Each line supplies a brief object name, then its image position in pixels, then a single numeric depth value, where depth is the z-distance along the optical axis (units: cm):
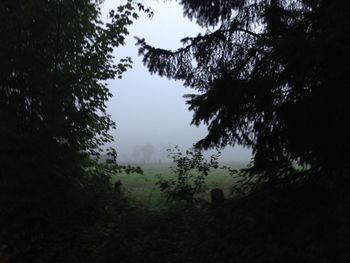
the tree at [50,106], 791
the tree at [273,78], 514
